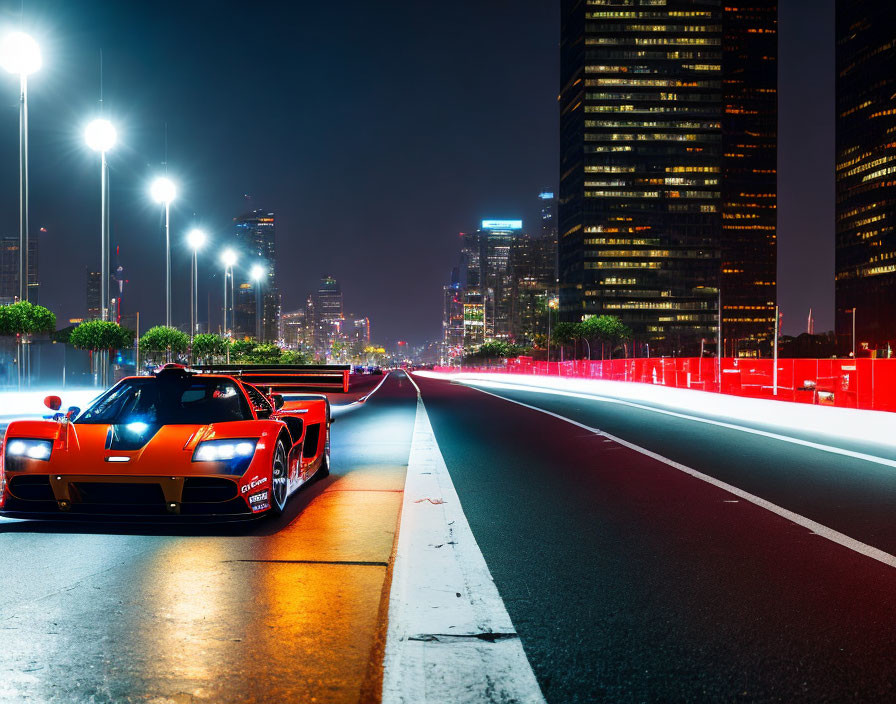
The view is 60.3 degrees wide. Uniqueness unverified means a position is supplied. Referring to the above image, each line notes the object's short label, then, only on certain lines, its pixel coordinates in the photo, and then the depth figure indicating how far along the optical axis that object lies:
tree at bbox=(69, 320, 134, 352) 35.28
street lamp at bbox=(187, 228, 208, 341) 50.09
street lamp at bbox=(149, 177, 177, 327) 42.66
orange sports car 6.03
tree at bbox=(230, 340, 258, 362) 70.91
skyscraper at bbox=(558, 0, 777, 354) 199.62
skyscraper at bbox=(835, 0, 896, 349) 171.25
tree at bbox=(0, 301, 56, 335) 29.06
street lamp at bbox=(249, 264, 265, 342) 62.78
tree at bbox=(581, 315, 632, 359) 160.38
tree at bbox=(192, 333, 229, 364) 57.19
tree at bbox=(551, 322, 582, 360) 159.00
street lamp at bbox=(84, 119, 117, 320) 34.00
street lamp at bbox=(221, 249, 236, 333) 58.62
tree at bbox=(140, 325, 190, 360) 49.12
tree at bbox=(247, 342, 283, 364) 68.64
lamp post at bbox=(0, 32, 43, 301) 27.62
